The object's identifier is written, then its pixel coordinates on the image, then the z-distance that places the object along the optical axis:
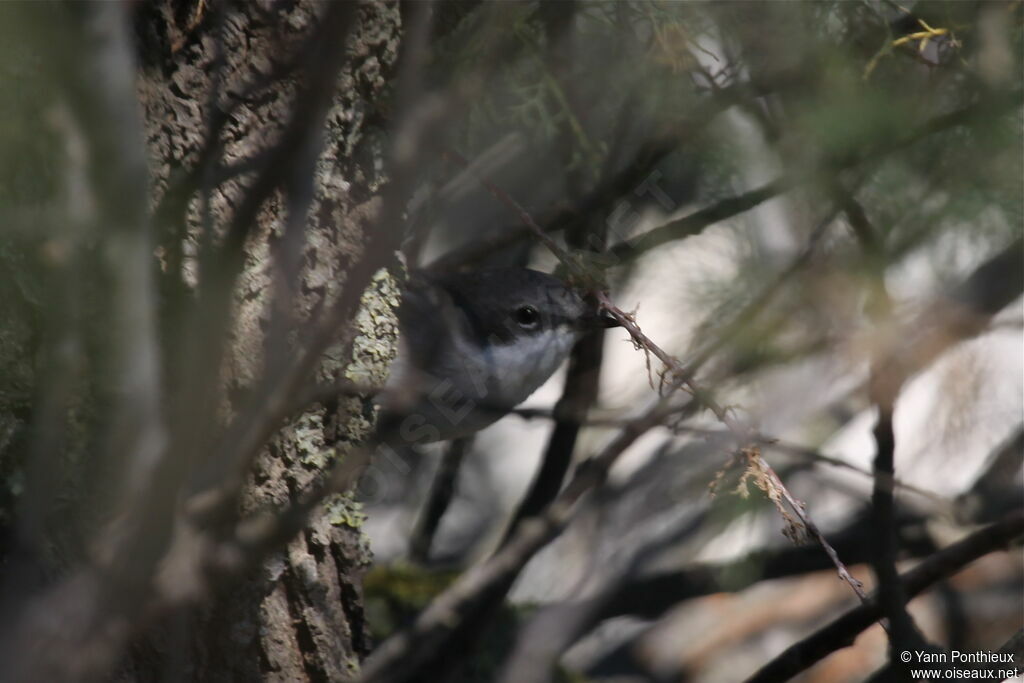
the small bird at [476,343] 4.98
